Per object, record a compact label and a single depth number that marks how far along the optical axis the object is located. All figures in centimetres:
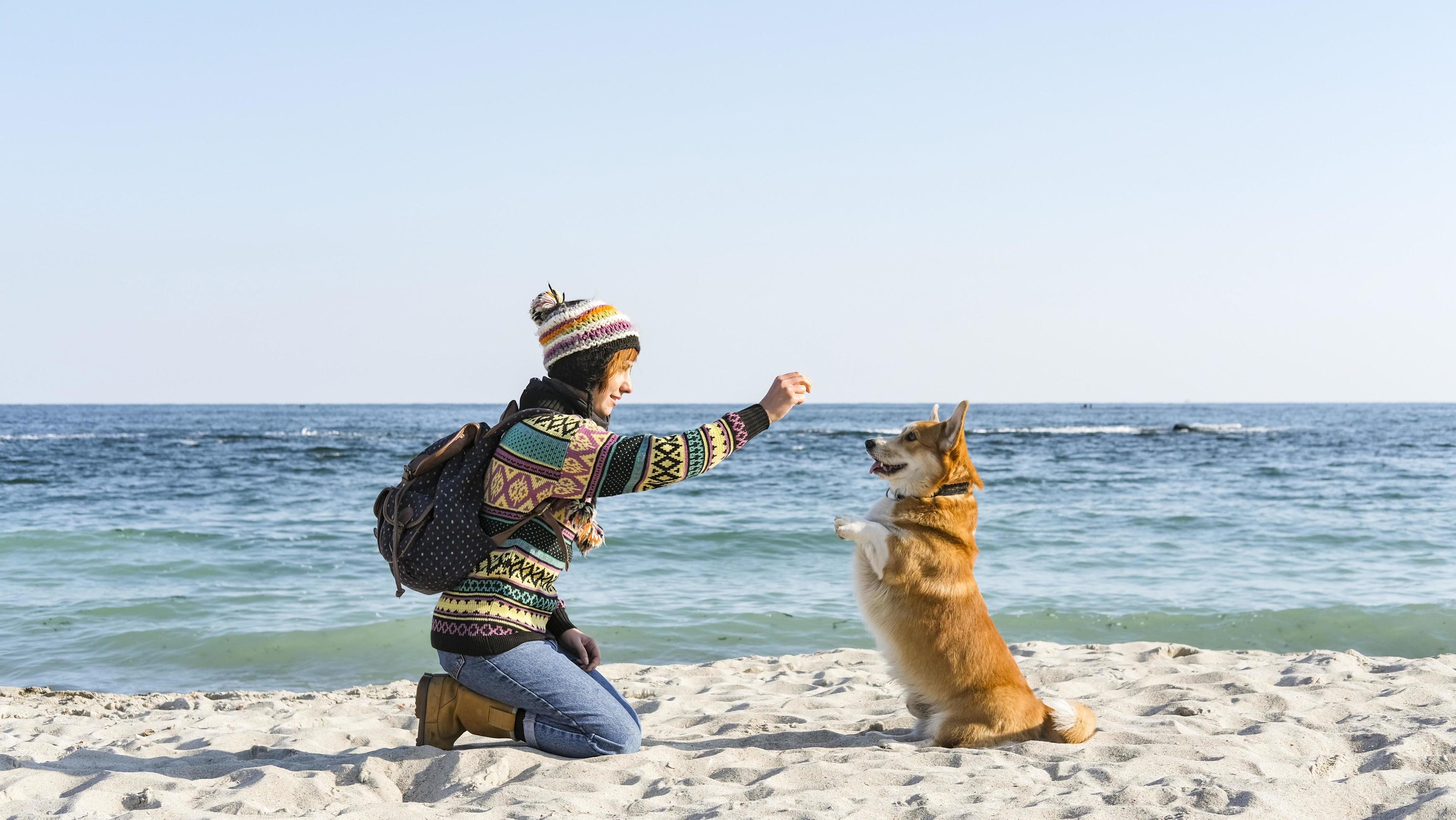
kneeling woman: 316
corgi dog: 370
